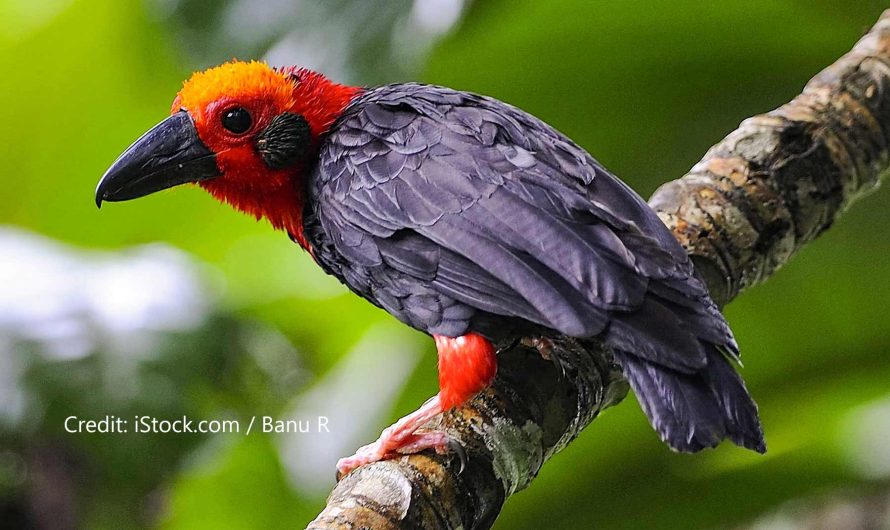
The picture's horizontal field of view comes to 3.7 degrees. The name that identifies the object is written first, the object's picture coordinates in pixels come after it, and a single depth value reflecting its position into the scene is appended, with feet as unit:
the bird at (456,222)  15.06
